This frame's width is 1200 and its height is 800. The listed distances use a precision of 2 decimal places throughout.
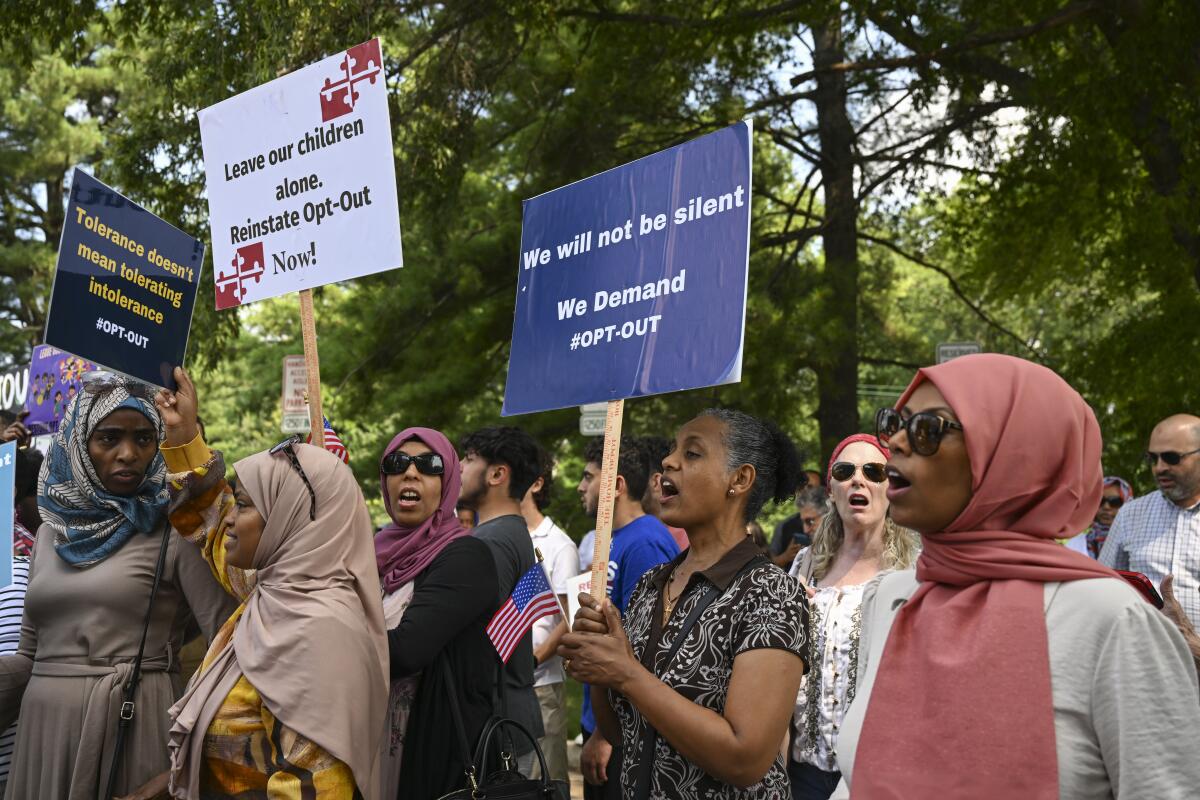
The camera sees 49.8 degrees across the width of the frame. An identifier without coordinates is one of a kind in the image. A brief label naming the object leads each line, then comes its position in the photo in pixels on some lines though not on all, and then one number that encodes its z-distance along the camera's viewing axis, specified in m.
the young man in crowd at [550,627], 6.32
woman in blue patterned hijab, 4.22
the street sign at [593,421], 11.07
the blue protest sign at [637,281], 3.63
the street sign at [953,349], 11.07
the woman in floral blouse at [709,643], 3.19
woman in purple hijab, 4.00
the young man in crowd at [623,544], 4.88
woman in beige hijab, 3.56
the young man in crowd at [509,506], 4.61
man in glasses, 6.09
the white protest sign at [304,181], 4.45
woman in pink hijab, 2.26
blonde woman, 4.51
